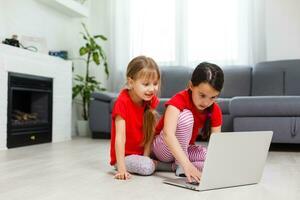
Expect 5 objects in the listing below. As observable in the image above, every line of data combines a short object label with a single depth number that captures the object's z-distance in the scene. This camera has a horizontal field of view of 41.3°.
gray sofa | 2.94
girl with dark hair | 1.49
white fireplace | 2.93
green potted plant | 4.23
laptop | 1.34
